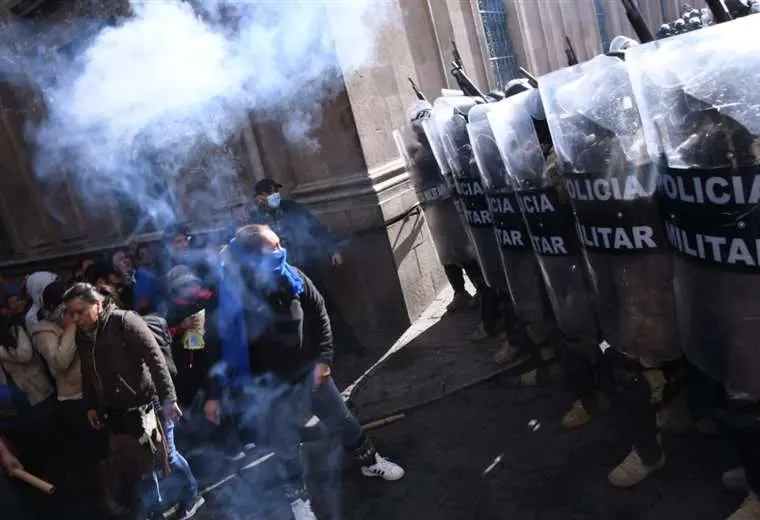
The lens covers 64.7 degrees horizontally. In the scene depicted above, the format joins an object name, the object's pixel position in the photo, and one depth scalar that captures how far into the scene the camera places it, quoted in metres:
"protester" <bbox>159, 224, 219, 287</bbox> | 4.35
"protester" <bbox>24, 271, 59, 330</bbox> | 4.59
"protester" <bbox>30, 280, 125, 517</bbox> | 4.01
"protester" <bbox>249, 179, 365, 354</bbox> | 5.52
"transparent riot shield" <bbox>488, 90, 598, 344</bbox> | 2.93
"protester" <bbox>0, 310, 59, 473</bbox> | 4.25
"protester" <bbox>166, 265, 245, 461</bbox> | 4.06
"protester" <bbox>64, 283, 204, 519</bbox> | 3.52
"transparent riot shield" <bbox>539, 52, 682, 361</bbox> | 2.38
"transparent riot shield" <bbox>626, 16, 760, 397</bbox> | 1.83
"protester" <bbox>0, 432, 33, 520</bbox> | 4.10
